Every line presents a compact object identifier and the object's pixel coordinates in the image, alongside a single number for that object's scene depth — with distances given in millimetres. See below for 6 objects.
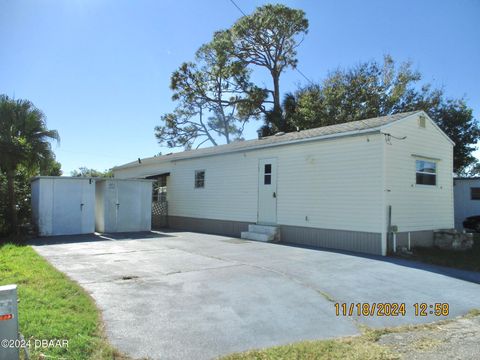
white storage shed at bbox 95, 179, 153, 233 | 14680
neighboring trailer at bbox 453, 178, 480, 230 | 20188
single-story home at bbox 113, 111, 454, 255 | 10359
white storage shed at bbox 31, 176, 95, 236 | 13070
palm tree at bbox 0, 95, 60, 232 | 12938
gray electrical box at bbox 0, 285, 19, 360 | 3227
